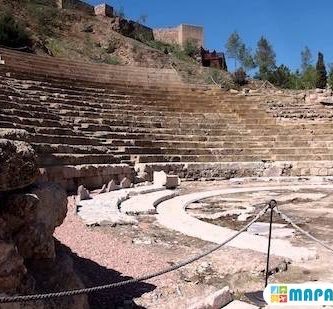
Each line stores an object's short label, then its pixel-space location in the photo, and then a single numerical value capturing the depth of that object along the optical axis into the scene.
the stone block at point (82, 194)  11.09
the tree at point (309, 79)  44.53
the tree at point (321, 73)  41.84
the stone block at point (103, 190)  12.75
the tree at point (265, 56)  55.38
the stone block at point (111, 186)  13.02
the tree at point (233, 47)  60.56
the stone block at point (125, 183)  13.92
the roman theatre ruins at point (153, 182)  4.02
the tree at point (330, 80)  41.92
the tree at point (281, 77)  45.25
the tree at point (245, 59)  57.91
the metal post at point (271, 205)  4.82
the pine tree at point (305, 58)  63.52
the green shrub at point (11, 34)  26.62
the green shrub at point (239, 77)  33.28
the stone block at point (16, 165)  3.55
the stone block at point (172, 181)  14.62
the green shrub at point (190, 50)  48.38
